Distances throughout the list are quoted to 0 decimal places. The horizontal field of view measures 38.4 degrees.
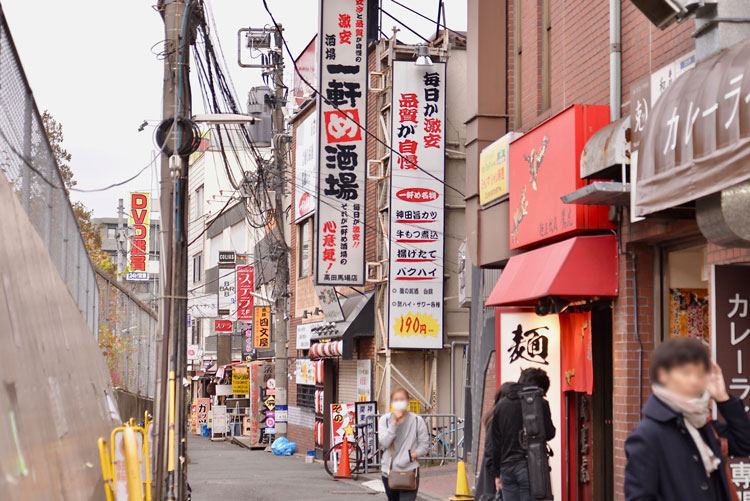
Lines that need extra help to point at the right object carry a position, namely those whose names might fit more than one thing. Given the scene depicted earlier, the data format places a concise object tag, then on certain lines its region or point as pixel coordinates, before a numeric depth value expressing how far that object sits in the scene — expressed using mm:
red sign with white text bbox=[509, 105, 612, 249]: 11844
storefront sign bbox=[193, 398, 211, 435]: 52406
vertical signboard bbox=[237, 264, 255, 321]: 45625
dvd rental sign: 52344
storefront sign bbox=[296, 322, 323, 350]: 32419
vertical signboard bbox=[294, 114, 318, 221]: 31859
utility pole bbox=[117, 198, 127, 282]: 57075
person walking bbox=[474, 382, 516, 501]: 10031
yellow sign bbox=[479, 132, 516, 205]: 14797
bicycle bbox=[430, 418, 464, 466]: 23656
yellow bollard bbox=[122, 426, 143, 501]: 9742
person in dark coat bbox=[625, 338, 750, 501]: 4824
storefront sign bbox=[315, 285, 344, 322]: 27094
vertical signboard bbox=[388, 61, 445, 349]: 23625
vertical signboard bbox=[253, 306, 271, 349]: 41531
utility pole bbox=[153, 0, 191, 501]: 14516
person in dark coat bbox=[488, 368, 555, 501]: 9805
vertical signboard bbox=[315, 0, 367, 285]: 22266
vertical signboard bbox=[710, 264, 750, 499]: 8906
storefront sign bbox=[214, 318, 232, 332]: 52203
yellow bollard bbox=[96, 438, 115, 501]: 10195
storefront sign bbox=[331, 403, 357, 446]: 24422
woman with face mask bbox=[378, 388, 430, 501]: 11680
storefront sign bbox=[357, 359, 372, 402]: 26523
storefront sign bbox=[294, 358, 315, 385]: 31973
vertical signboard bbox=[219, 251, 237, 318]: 56312
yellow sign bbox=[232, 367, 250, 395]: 43625
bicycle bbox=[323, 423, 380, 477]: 23234
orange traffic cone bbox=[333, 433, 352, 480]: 22594
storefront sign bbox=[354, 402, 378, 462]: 23956
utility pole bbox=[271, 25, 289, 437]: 34156
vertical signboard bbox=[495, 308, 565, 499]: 13312
